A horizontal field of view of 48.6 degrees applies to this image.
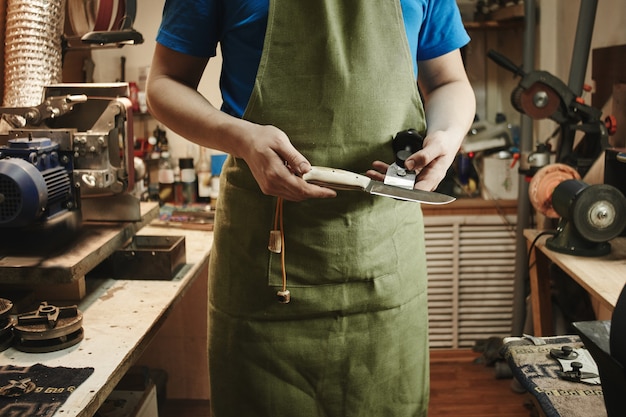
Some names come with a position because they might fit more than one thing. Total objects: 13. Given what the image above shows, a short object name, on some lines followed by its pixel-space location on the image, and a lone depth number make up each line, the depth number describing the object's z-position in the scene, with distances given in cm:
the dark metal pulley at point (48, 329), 143
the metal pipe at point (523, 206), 324
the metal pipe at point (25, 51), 201
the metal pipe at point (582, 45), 275
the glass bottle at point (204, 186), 351
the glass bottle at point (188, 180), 349
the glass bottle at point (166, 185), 353
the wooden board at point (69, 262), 155
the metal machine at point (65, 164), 154
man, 124
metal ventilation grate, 353
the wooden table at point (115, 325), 128
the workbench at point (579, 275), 197
